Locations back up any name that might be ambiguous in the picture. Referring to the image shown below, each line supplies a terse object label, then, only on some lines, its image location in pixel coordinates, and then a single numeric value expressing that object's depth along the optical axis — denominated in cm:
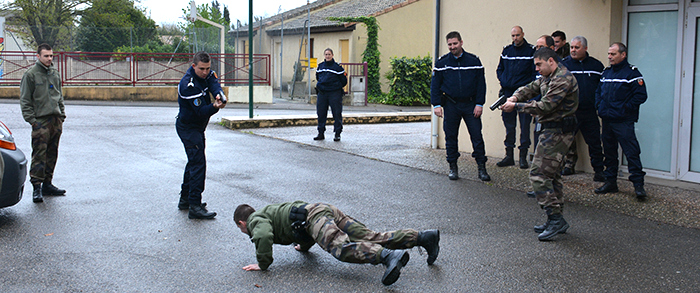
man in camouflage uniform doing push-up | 439
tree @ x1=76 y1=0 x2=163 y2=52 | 2752
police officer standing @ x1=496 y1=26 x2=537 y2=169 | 835
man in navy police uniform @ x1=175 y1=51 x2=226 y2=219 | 601
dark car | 580
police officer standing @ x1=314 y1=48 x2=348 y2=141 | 1202
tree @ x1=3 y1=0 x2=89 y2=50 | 3725
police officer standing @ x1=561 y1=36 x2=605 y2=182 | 764
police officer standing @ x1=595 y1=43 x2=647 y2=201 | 680
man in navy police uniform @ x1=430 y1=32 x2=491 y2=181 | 803
